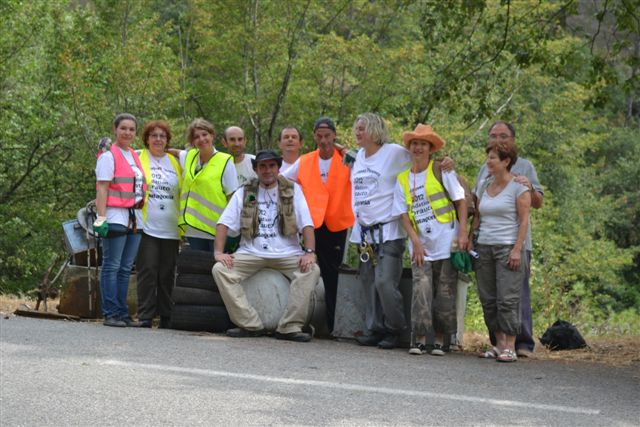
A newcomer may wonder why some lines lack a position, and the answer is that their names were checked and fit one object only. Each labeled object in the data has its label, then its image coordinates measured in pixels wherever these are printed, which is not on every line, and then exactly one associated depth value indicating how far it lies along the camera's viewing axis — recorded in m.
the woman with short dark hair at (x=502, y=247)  9.57
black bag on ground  10.99
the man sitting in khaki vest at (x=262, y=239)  10.56
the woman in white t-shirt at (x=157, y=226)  11.48
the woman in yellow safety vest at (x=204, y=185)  11.27
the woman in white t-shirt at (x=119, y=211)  11.23
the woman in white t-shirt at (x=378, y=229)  10.26
